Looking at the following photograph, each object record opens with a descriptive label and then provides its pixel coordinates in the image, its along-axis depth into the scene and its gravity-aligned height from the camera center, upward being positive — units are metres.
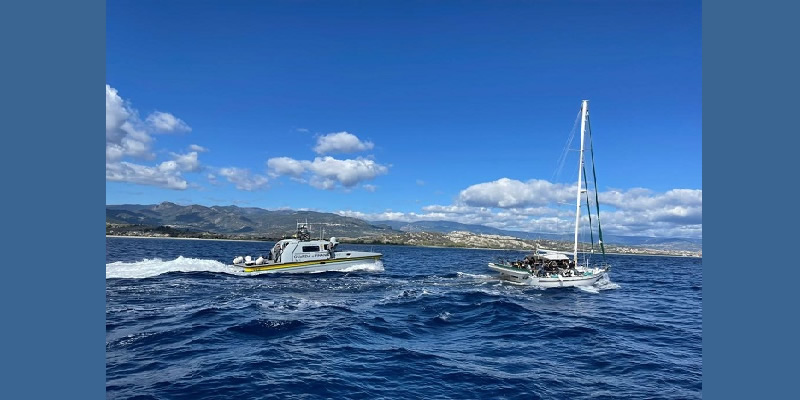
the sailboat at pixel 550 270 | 46.79 -7.02
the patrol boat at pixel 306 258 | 56.35 -6.69
